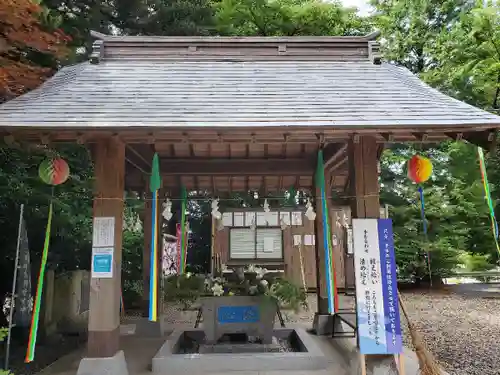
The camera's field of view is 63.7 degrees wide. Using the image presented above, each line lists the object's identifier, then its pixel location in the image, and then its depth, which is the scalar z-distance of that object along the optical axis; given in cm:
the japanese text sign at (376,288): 495
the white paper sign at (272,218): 1467
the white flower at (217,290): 671
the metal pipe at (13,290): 533
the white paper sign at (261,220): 1454
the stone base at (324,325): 790
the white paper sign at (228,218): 1445
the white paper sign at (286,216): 1439
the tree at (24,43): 616
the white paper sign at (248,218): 1431
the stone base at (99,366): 499
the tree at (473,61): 1336
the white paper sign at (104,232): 528
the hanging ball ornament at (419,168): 568
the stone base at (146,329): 825
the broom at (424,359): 496
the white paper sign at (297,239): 1499
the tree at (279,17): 1580
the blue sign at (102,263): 520
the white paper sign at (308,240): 1498
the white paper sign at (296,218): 1478
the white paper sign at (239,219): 1448
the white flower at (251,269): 714
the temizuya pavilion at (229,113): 495
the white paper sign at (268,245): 1475
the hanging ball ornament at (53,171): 539
